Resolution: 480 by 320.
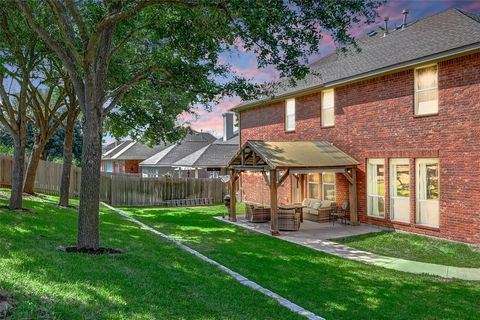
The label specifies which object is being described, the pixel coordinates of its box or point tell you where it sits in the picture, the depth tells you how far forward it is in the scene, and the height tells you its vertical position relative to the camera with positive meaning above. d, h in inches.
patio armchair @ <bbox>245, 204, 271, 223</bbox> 672.4 -62.8
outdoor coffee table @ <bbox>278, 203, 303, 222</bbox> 618.8 -48.0
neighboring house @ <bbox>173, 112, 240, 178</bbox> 1188.8 +60.8
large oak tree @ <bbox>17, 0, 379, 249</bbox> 341.1 +135.1
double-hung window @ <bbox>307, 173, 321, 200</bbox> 735.2 -16.4
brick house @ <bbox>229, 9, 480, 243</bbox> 488.1 +78.3
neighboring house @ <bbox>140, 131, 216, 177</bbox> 1449.3 +66.0
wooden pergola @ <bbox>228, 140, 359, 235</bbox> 575.5 +26.0
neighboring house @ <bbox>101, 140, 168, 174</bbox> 1797.5 +93.1
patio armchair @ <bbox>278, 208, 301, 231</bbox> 593.9 -65.4
